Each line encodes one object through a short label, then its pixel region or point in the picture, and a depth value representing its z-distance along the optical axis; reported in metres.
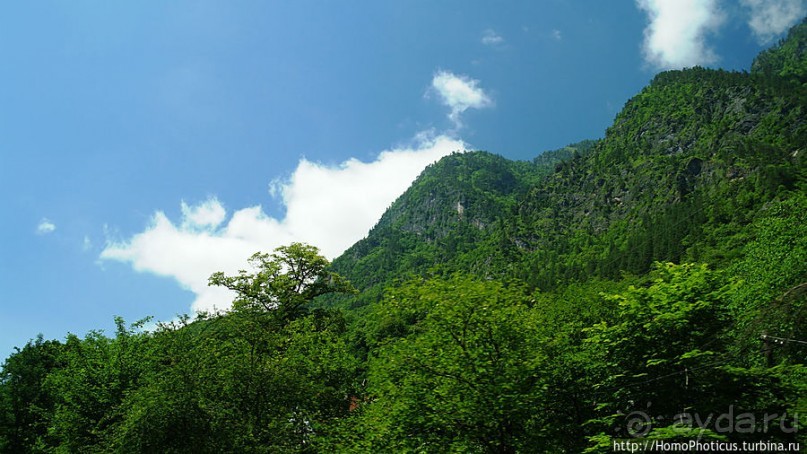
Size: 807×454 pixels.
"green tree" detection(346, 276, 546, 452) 15.05
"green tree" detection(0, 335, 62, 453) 38.19
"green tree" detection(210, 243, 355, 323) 35.97
